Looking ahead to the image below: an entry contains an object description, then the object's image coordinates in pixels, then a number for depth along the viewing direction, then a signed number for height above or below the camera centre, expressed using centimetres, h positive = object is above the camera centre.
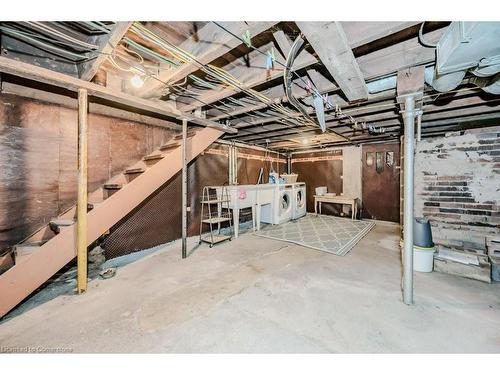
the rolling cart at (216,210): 426 -60
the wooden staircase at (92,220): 194 -43
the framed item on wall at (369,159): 658 +90
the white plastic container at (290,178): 679 +29
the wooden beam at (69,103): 248 +123
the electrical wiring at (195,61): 161 +123
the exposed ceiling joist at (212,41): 152 +125
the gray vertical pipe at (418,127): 283 +85
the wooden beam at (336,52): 146 +115
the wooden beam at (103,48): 159 +128
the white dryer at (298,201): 638 -46
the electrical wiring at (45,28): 163 +129
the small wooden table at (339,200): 643 -43
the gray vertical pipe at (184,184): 341 +5
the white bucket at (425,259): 287 -103
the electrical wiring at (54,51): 173 +149
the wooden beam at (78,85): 192 +117
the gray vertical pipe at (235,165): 589 +64
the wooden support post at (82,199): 229 -14
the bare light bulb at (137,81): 250 +134
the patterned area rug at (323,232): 396 -112
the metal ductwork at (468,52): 124 +96
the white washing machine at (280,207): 573 -61
